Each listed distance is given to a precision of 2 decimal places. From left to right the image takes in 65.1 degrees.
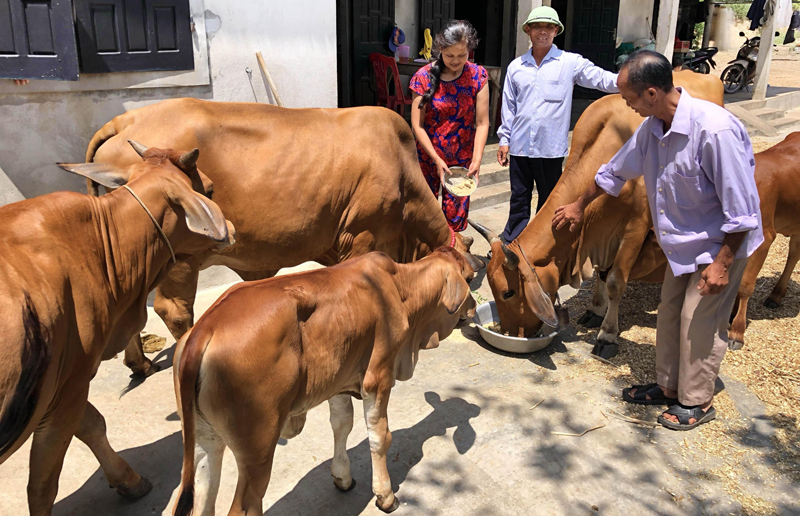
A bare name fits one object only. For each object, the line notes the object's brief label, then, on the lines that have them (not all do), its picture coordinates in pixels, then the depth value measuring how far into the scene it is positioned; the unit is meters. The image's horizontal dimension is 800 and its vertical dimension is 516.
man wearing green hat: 5.39
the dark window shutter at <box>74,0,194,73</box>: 4.78
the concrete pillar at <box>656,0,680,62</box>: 11.76
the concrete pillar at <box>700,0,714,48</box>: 24.17
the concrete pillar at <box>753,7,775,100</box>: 14.90
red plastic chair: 9.05
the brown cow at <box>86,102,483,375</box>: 3.90
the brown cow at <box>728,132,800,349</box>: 5.11
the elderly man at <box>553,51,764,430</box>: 3.44
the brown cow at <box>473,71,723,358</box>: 4.74
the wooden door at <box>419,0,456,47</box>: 10.81
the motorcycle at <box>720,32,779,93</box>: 18.11
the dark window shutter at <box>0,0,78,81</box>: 4.17
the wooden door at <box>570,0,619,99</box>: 14.30
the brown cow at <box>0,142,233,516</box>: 2.38
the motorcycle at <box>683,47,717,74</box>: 18.09
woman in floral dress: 5.17
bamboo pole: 5.83
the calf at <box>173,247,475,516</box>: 2.45
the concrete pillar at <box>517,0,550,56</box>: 9.02
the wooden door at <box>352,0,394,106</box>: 9.52
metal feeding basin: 4.80
